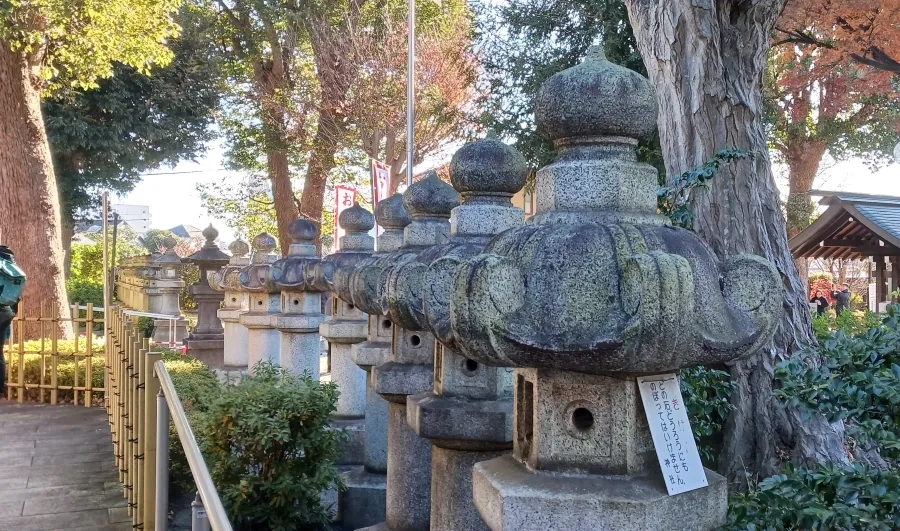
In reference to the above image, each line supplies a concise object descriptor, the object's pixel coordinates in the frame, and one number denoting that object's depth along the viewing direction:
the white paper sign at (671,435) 1.95
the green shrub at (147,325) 14.97
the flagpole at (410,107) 13.19
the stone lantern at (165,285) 18.47
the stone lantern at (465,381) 2.95
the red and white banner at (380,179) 12.10
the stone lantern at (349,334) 6.14
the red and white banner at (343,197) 11.91
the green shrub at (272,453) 4.49
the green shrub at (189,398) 5.21
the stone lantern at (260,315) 8.95
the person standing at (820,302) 17.73
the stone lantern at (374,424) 4.84
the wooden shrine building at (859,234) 11.89
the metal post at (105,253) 8.45
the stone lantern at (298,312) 7.48
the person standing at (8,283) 5.55
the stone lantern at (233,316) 10.88
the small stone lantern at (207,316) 13.12
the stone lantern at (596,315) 1.79
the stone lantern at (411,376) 3.84
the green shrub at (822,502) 2.10
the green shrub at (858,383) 2.25
